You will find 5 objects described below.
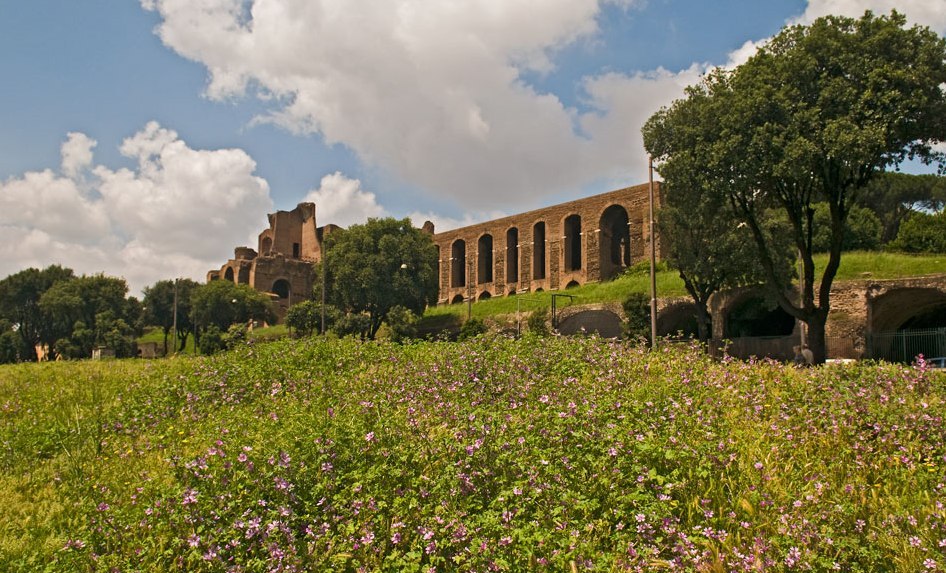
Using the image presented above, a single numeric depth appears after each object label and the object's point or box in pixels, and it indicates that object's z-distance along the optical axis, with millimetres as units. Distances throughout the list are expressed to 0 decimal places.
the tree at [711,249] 24609
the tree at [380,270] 40594
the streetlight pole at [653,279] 18366
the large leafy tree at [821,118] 15742
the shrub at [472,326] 33312
